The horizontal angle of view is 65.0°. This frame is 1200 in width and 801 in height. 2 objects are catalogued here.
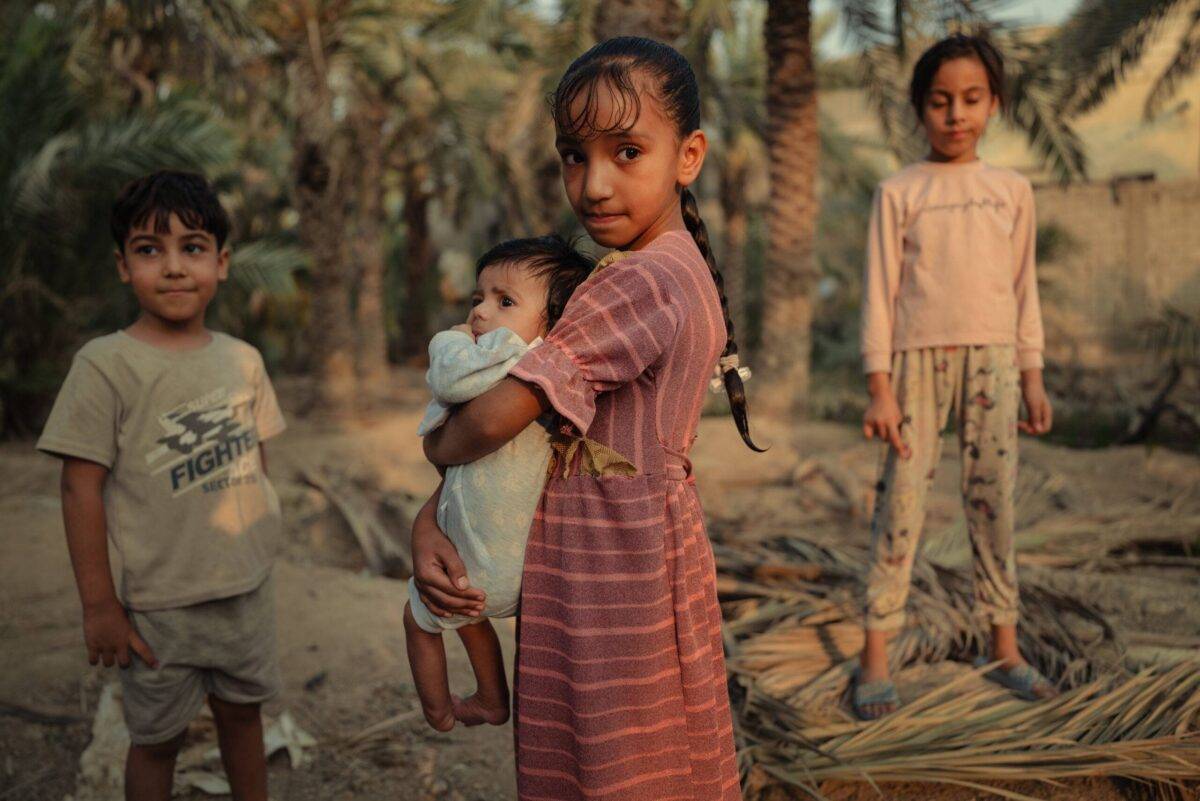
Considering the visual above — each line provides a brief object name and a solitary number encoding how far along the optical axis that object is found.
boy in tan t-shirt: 2.06
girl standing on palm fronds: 2.77
